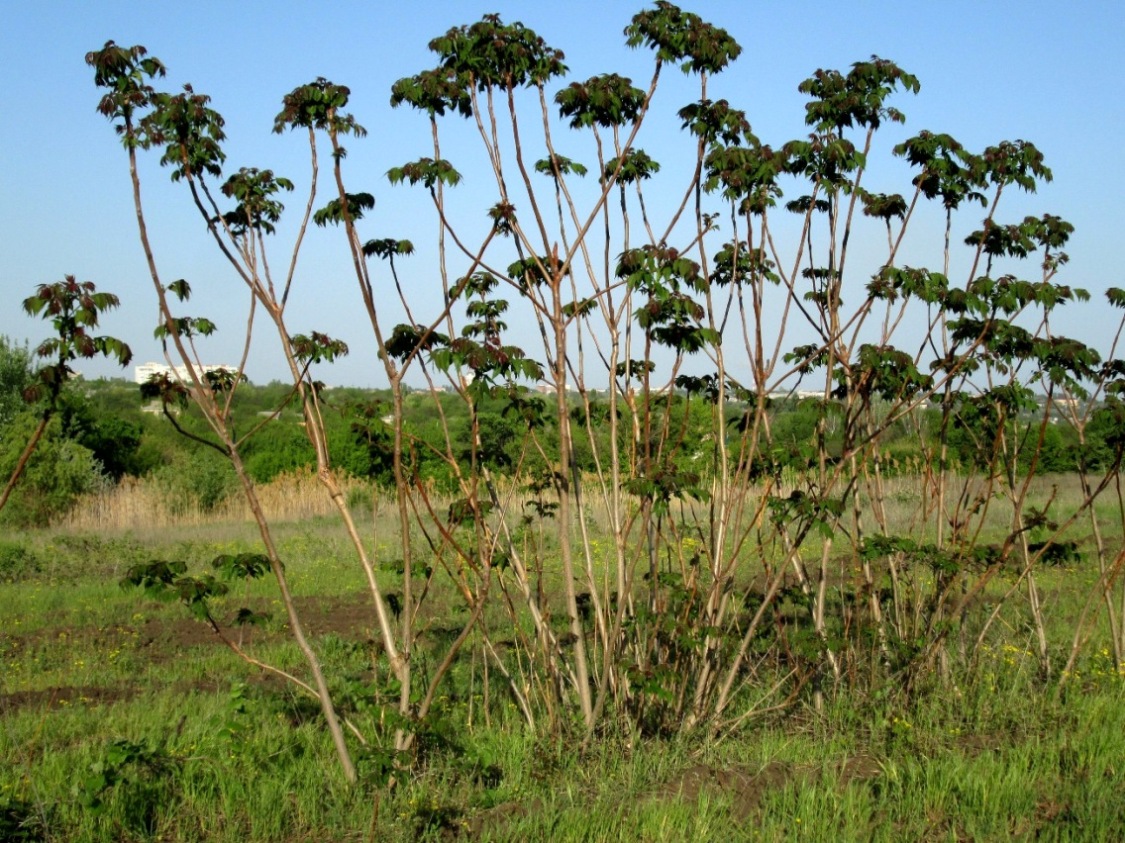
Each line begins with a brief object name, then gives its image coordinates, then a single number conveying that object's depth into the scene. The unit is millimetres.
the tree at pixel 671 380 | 4328
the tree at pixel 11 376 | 28156
